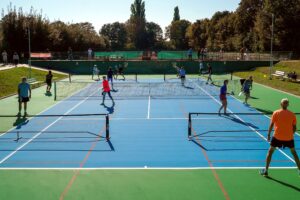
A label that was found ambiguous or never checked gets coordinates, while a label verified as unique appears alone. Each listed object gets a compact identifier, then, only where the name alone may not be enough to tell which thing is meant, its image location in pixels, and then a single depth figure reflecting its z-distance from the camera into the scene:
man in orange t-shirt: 7.15
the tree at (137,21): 77.49
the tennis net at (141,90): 20.75
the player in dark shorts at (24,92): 14.58
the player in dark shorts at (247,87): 16.69
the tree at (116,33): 94.43
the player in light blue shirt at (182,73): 24.41
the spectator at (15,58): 33.07
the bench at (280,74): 26.70
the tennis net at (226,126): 11.25
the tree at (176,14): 90.18
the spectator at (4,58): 33.66
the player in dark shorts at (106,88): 17.36
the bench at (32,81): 24.91
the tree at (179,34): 84.49
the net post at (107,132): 10.68
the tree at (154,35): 81.43
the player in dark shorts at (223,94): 14.06
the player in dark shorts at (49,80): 22.07
